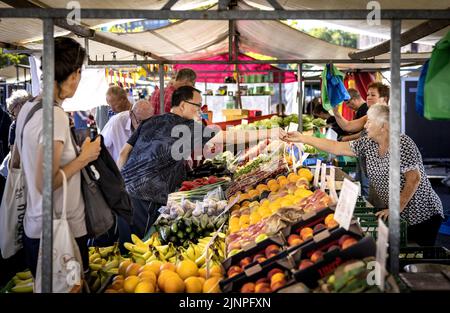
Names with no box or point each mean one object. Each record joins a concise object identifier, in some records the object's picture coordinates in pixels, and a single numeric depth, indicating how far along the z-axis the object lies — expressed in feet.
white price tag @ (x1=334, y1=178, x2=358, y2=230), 7.72
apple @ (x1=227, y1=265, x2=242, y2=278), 8.38
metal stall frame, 7.47
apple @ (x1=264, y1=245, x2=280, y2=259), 8.45
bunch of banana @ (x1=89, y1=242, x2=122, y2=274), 10.25
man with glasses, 15.10
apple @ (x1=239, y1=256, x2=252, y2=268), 8.56
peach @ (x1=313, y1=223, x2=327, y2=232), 8.71
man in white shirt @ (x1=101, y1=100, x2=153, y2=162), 22.04
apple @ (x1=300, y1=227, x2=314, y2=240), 8.80
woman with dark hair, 8.14
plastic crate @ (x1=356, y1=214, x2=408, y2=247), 11.90
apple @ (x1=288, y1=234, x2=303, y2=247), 8.62
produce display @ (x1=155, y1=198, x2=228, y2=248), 12.78
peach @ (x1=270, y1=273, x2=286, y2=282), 7.68
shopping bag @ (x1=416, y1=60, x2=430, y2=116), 8.91
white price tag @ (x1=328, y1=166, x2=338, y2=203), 10.29
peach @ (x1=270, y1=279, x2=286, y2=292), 7.51
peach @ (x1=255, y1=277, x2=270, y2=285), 7.85
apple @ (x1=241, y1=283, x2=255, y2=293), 7.78
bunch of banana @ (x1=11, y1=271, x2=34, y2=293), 9.51
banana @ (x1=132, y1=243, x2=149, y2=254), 11.79
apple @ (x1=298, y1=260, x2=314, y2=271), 7.69
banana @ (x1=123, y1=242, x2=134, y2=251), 12.00
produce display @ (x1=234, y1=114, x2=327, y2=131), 28.09
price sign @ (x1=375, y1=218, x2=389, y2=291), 6.91
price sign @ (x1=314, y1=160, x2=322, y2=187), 13.08
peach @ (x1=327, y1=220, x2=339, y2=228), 8.47
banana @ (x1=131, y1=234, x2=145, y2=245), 12.67
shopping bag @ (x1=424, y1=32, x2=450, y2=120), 8.28
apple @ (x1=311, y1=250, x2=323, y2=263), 7.78
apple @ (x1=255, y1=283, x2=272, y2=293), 7.60
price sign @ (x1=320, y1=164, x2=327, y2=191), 11.85
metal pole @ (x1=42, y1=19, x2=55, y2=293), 7.45
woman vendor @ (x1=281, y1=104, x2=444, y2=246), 14.11
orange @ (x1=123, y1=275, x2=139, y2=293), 8.84
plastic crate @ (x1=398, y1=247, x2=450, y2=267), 11.60
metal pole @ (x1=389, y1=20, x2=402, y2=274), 7.57
